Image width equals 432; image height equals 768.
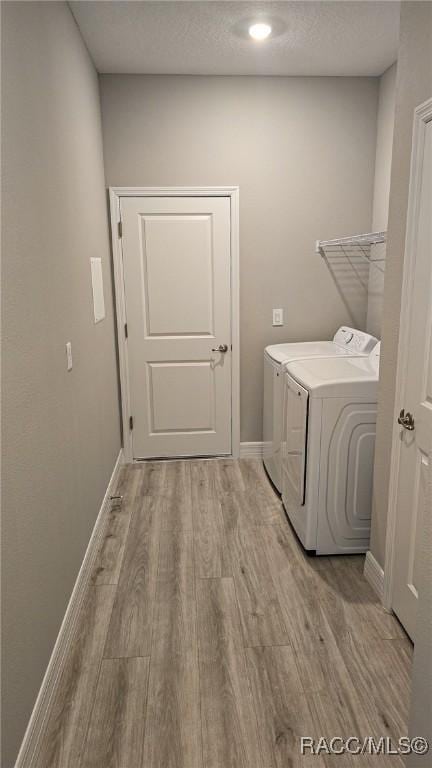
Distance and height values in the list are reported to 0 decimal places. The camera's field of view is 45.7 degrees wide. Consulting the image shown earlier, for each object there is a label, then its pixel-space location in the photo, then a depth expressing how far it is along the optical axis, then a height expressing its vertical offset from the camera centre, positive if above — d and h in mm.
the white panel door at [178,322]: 3555 -328
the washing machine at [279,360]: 3178 -536
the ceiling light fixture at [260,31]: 2613 +1241
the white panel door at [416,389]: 1760 -407
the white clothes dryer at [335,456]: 2455 -873
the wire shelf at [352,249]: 3570 +174
